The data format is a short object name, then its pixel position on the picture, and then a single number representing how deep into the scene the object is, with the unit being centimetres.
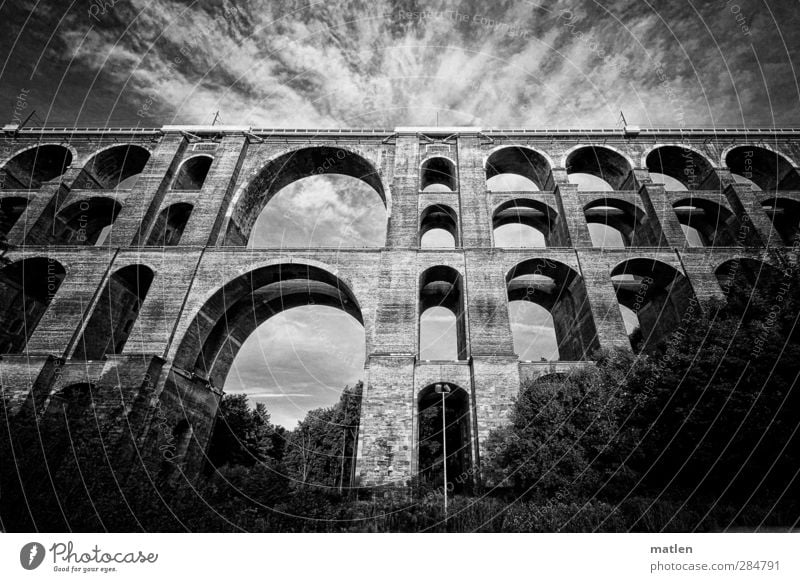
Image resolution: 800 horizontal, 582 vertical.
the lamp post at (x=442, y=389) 1622
